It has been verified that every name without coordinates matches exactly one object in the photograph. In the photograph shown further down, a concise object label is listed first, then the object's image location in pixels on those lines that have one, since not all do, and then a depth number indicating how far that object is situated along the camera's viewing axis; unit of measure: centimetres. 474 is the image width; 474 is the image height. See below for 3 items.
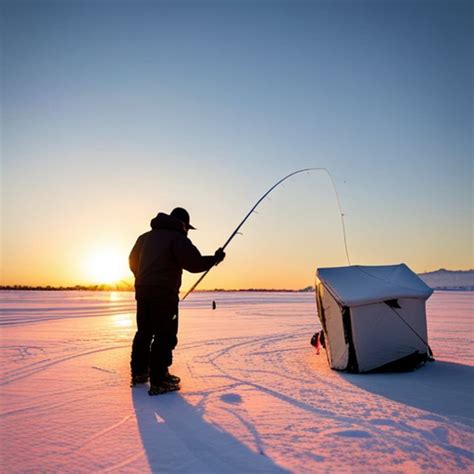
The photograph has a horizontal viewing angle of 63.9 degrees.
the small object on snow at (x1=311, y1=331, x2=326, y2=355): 655
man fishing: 417
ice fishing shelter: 508
